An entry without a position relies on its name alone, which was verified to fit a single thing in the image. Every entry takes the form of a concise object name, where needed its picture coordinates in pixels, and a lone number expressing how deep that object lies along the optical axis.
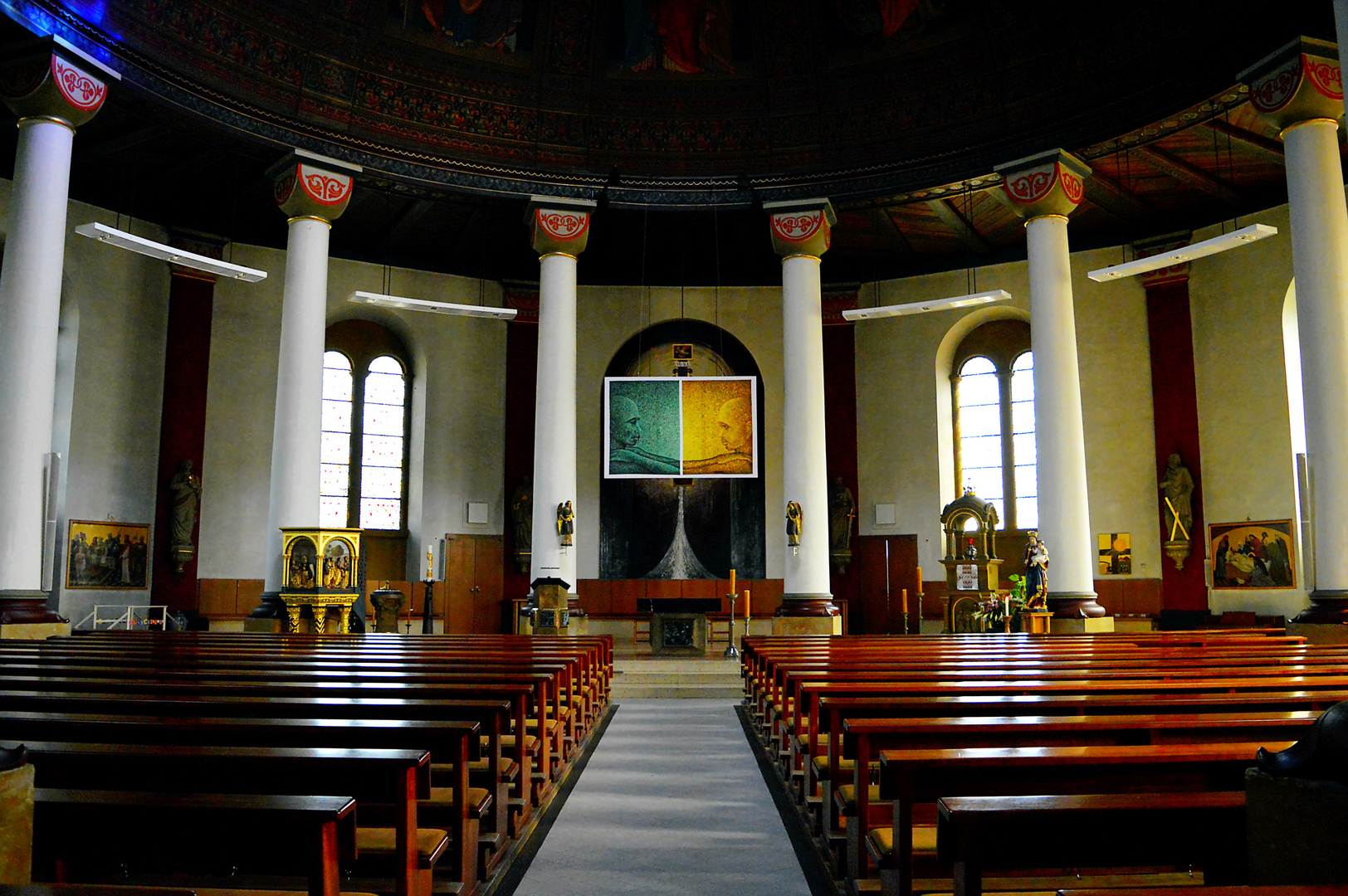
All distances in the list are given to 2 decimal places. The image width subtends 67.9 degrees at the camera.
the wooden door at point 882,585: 18.39
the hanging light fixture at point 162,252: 10.82
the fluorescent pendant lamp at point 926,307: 13.26
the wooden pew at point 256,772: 2.51
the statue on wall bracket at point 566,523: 14.55
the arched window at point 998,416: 18.39
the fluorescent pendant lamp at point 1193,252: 10.59
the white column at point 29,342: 10.40
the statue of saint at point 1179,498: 16.28
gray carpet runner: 3.98
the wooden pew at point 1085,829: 2.08
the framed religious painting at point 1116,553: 16.86
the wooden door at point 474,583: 18.28
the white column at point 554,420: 14.66
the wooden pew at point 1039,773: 2.59
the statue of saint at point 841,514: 18.75
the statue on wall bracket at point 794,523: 14.55
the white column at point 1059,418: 13.16
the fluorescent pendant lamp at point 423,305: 13.33
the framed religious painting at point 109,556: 14.62
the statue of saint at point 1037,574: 12.39
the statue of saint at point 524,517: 18.48
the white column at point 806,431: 14.66
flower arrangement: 13.18
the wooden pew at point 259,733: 3.04
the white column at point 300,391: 13.35
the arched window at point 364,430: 18.30
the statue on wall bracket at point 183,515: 15.85
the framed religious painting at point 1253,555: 15.12
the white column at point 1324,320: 10.10
